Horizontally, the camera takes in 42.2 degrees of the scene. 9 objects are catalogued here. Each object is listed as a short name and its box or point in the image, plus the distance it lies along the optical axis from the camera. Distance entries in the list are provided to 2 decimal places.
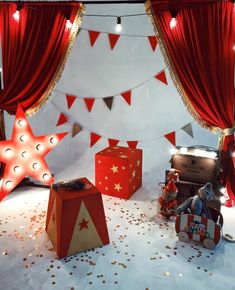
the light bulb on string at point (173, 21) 2.65
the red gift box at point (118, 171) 2.90
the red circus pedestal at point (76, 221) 2.01
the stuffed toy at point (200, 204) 2.21
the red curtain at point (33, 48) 2.91
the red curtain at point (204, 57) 2.60
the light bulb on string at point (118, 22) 2.92
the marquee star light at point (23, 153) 2.66
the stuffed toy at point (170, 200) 2.52
